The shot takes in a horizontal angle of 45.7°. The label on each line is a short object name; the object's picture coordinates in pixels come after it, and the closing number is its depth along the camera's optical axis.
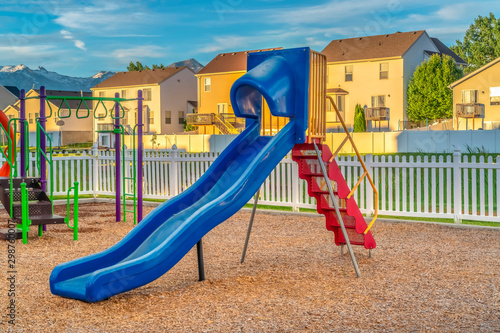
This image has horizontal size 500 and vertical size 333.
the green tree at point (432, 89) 46.06
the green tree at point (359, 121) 42.66
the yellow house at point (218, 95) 51.53
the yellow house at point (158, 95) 60.12
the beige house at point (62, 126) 66.75
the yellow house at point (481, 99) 42.72
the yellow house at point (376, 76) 46.16
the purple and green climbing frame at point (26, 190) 9.84
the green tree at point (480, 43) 70.50
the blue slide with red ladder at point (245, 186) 6.12
